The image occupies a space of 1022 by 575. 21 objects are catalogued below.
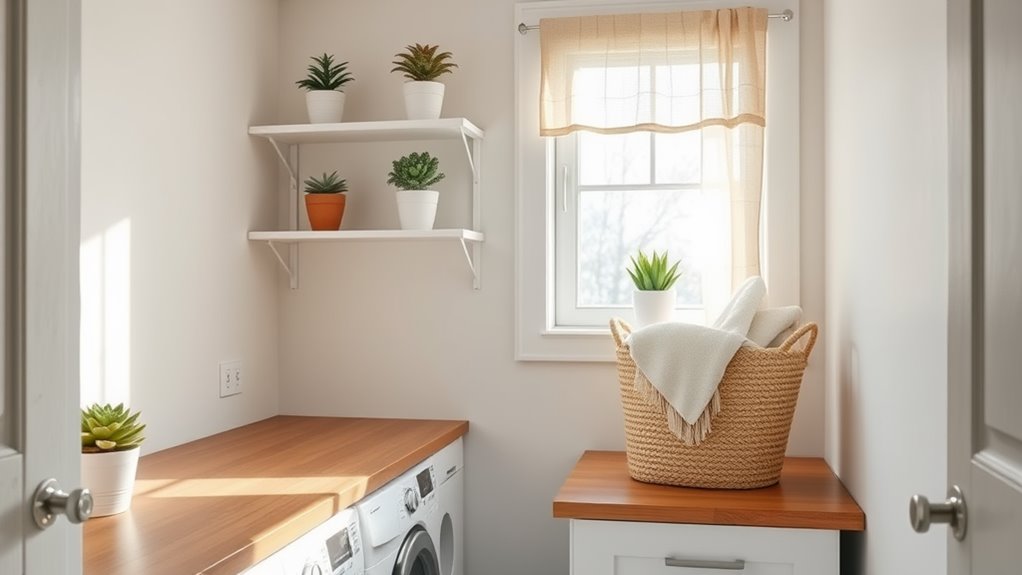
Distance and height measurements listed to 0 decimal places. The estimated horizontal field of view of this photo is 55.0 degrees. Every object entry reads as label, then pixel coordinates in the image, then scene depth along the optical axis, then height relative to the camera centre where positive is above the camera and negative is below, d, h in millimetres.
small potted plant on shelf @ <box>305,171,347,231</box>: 2770 +262
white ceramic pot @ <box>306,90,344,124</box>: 2766 +538
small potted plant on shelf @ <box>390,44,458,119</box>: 2678 +577
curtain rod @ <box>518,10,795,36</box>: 2637 +752
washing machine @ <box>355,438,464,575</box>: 2041 -522
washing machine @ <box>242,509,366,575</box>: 1621 -456
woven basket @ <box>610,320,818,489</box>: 2219 -309
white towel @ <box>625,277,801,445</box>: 2197 -165
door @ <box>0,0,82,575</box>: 1018 +22
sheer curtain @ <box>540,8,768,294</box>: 2611 +576
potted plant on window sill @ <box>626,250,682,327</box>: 2607 +11
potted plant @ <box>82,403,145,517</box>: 1717 -285
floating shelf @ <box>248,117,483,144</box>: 2641 +457
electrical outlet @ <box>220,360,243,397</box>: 2646 -227
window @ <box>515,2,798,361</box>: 2639 +239
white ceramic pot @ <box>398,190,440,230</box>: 2684 +241
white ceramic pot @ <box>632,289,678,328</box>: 2605 -30
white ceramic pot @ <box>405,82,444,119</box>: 2676 +538
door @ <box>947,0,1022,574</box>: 859 +15
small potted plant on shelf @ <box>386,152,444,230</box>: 2688 +290
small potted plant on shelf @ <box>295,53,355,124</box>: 2768 +570
